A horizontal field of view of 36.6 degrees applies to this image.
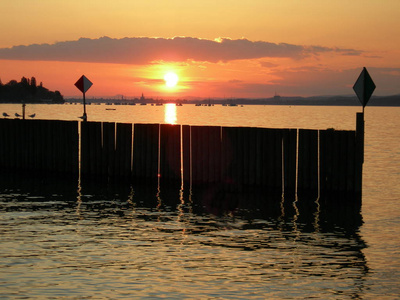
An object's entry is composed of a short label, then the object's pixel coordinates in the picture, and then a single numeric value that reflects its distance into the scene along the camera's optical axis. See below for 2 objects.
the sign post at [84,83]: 27.12
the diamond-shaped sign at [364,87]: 20.44
